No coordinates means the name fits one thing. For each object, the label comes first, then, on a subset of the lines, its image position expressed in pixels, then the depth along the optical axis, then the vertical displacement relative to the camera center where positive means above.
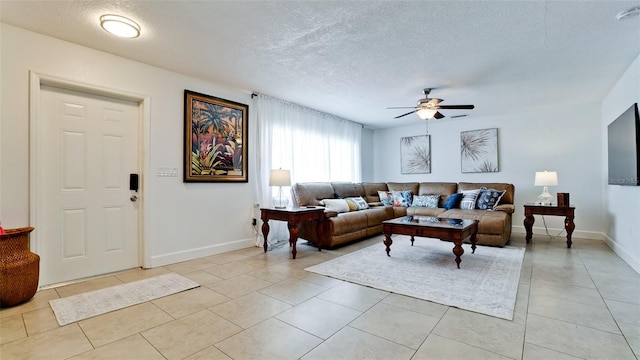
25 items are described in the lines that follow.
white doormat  2.18 -1.00
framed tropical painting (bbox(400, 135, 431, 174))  6.66 +0.62
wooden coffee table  3.23 -0.58
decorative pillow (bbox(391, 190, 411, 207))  5.89 -0.37
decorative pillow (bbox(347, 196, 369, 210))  5.20 -0.41
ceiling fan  4.03 +1.03
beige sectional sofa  4.18 -0.53
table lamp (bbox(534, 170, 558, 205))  4.60 -0.02
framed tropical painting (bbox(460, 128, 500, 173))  5.78 +0.61
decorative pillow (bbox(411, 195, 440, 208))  5.60 -0.40
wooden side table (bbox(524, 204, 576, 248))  4.28 -0.51
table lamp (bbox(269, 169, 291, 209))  4.13 +0.04
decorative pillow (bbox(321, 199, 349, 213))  4.57 -0.40
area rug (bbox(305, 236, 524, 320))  2.40 -0.99
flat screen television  3.05 +0.37
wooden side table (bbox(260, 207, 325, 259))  3.78 -0.50
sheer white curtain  4.53 +0.66
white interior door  2.78 -0.03
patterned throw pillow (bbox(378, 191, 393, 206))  6.03 -0.37
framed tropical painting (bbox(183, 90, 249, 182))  3.69 +0.59
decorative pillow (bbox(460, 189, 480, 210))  5.05 -0.34
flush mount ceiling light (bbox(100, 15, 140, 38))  2.36 +1.33
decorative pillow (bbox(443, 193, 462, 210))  5.29 -0.40
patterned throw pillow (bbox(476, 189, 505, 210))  4.88 -0.32
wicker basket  2.21 -0.69
